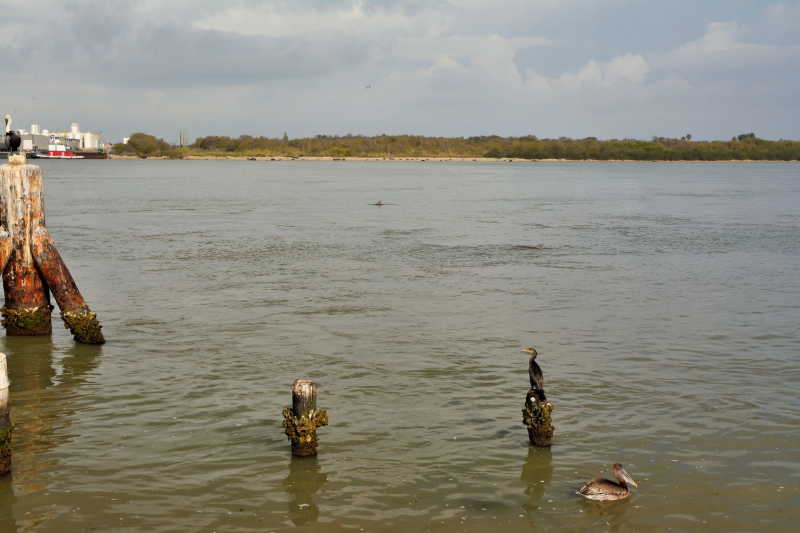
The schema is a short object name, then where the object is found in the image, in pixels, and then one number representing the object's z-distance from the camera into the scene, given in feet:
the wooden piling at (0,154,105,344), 41.91
